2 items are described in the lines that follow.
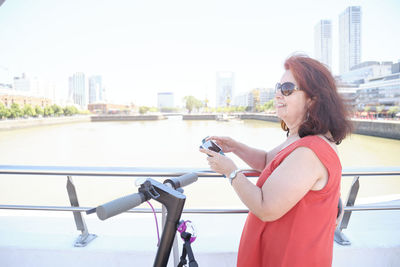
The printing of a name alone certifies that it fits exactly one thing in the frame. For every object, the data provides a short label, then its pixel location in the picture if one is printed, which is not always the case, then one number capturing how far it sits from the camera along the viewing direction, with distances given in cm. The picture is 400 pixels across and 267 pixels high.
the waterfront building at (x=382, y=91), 5431
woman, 76
